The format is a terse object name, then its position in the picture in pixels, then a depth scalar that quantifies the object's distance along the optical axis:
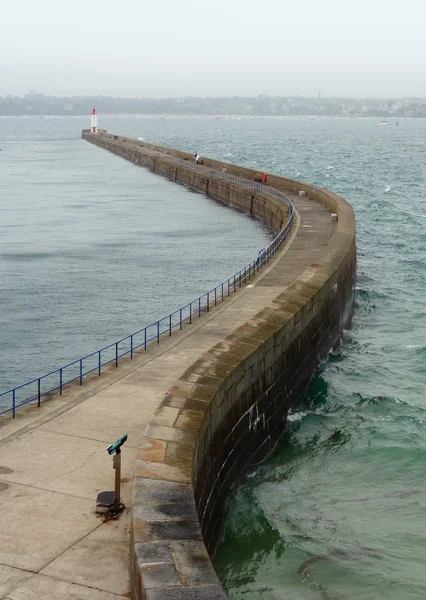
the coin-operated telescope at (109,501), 12.34
